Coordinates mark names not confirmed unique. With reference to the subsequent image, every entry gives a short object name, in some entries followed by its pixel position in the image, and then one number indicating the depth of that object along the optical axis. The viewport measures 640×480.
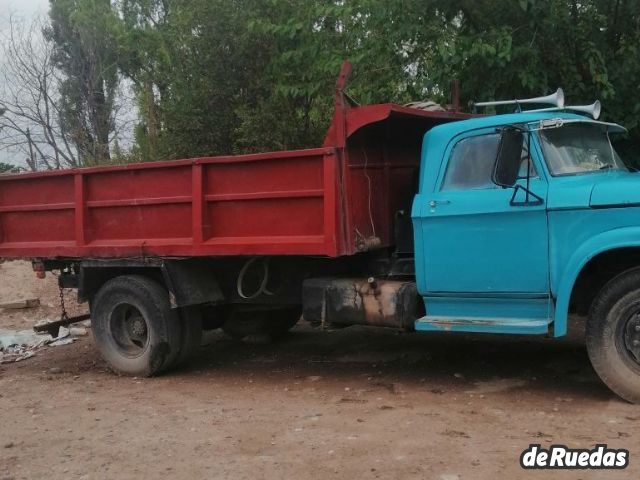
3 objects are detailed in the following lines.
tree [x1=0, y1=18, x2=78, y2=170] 19.86
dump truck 4.90
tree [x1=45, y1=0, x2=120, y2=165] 20.03
